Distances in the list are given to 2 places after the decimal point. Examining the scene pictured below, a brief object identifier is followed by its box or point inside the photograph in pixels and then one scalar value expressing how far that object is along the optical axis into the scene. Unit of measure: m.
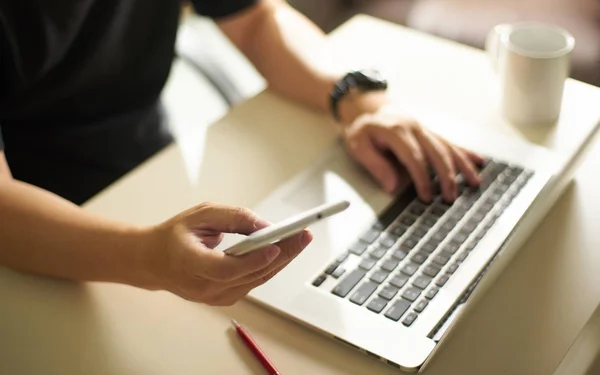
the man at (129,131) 0.71
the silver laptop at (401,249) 0.73
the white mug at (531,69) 0.97
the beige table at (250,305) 0.72
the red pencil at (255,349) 0.71
